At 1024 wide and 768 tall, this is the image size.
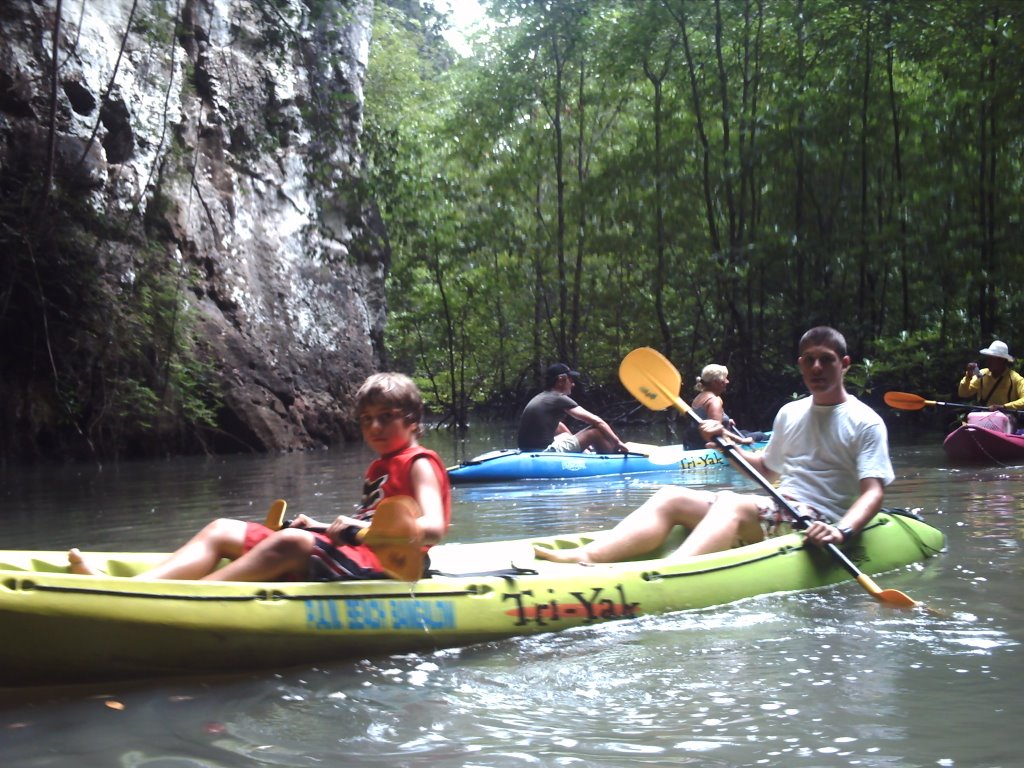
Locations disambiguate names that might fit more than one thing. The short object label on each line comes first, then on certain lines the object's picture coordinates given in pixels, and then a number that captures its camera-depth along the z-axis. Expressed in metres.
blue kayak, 9.76
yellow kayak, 3.25
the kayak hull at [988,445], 9.61
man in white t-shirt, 4.50
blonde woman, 8.79
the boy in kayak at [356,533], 3.63
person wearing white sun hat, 9.95
